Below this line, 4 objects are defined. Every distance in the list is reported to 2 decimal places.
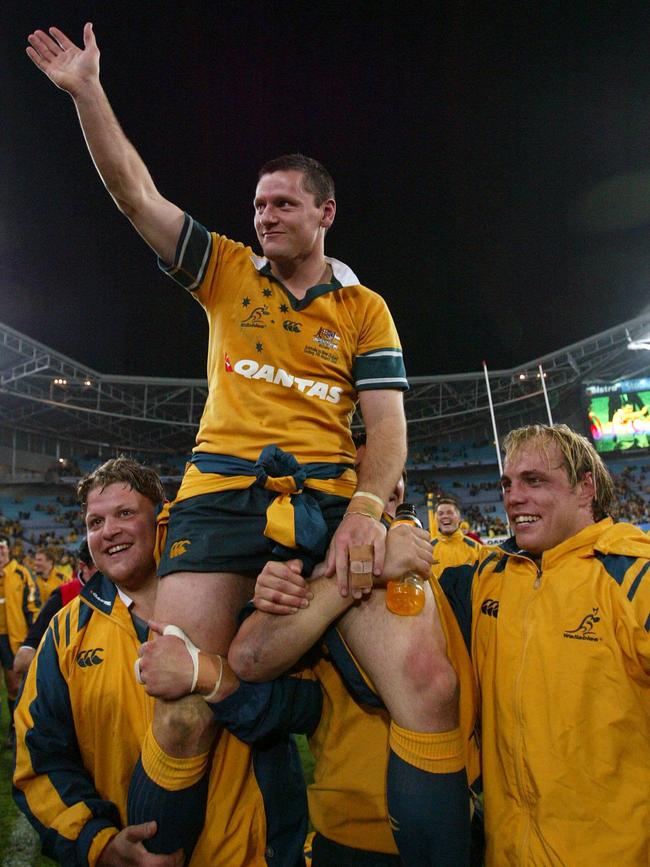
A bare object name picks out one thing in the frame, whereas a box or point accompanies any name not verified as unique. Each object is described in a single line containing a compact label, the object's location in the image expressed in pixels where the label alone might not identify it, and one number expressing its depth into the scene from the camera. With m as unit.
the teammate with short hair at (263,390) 1.94
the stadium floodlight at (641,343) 20.04
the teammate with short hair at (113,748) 2.09
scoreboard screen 25.59
